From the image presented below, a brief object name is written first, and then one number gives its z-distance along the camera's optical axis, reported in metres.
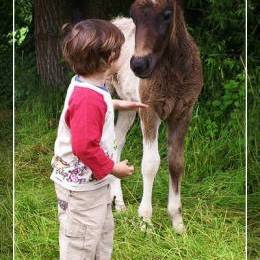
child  2.70
